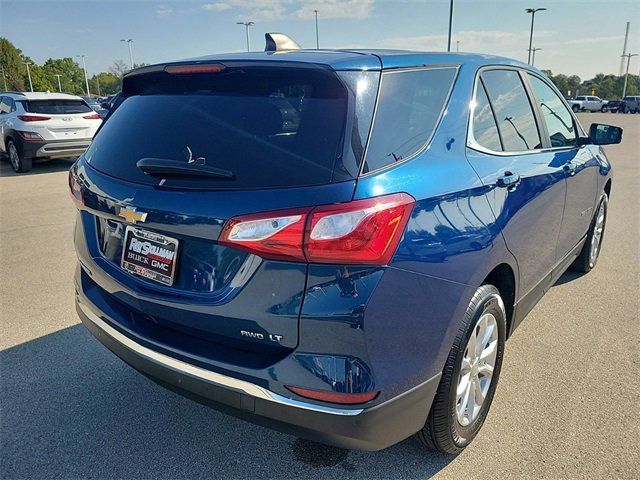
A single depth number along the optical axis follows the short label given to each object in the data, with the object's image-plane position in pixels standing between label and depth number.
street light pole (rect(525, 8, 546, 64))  49.56
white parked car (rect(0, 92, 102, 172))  10.39
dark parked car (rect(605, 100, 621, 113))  53.71
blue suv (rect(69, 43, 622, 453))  1.66
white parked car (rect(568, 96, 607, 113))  54.66
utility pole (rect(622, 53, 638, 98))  75.81
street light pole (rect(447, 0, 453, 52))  32.98
